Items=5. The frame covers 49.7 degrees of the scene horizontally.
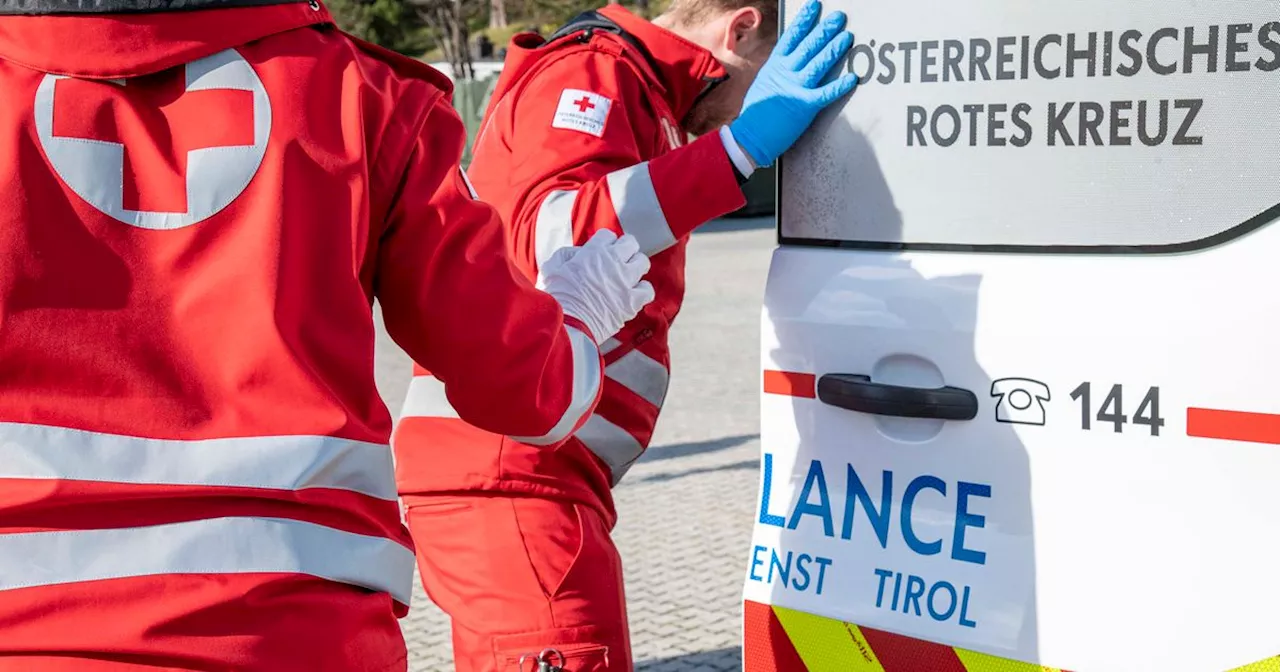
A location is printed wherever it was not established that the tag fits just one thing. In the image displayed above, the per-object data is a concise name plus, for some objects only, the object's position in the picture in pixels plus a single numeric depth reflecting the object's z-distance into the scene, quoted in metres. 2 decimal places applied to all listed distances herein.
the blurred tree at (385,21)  40.41
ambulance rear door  1.72
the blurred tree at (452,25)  37.62
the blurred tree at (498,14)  45.03
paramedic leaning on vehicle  2.57
